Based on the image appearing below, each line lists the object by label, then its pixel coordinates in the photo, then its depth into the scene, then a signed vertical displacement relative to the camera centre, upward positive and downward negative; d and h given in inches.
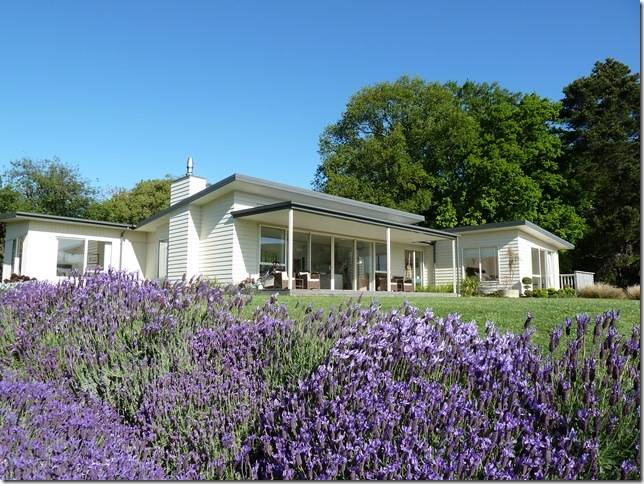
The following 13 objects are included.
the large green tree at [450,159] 1197.7 +358.8
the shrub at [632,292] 669.0 +6.2
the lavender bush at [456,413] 79.2 -20.7
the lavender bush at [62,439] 79.5 -26.1
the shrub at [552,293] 820.0 +6.1
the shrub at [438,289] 824.3 +13.1
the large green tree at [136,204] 1339.8 +268.7
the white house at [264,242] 617.9 +83.0
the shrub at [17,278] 623.2 +24.3
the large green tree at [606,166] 1186.6 +319.1
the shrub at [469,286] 844.6 +18.5
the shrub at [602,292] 729.6 +7.2
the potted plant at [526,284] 845.8 +21.7
